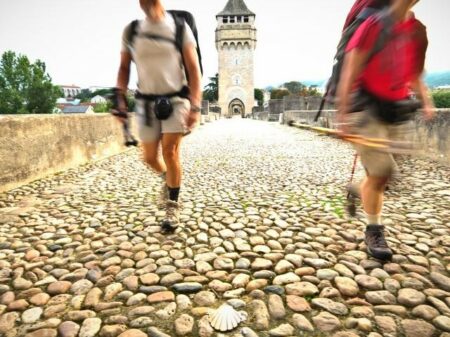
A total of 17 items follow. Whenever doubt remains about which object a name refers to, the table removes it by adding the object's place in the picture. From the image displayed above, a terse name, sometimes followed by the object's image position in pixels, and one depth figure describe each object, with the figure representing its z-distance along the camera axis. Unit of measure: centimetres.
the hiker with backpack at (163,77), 247
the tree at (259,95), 9300
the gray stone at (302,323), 154
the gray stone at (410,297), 170
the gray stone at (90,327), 153
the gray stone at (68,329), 153
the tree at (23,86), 5125
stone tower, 5997
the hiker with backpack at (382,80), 183
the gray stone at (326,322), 154
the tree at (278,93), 8357
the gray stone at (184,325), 153
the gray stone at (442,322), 150
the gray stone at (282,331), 150
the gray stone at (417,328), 147
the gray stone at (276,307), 165
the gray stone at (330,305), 166
